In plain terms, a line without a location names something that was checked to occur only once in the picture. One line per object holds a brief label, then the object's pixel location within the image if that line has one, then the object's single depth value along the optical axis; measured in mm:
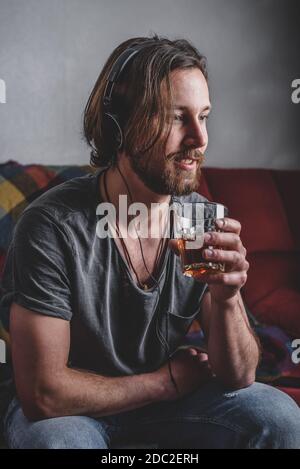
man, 979
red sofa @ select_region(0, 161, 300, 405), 1612
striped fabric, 1493
